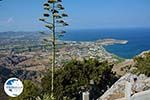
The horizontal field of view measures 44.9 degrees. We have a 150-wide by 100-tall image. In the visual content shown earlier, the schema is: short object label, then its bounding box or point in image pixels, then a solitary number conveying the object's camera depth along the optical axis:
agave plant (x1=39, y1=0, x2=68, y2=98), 6.70
